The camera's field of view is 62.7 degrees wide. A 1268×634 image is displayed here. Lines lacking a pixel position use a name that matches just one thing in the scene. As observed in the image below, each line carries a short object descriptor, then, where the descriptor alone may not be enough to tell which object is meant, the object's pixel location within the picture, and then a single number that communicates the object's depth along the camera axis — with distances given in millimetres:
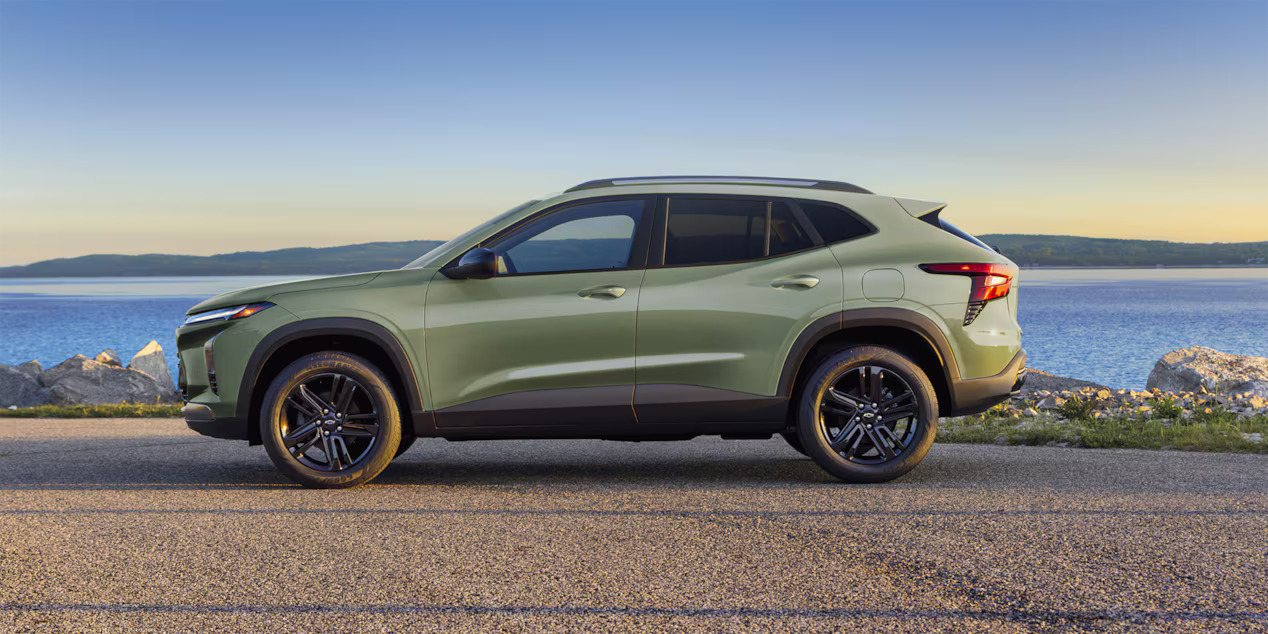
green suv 6555
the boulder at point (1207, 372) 15075
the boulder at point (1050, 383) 17555
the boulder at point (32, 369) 20281
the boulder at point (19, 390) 19141
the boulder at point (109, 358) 23719
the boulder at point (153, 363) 23484
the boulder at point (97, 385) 19094
